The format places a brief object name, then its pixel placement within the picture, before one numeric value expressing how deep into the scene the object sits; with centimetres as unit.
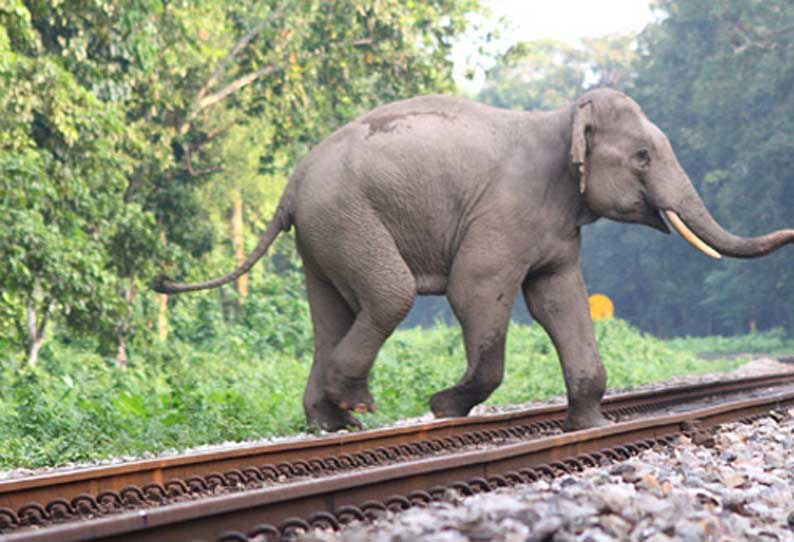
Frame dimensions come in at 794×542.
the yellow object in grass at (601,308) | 6706
